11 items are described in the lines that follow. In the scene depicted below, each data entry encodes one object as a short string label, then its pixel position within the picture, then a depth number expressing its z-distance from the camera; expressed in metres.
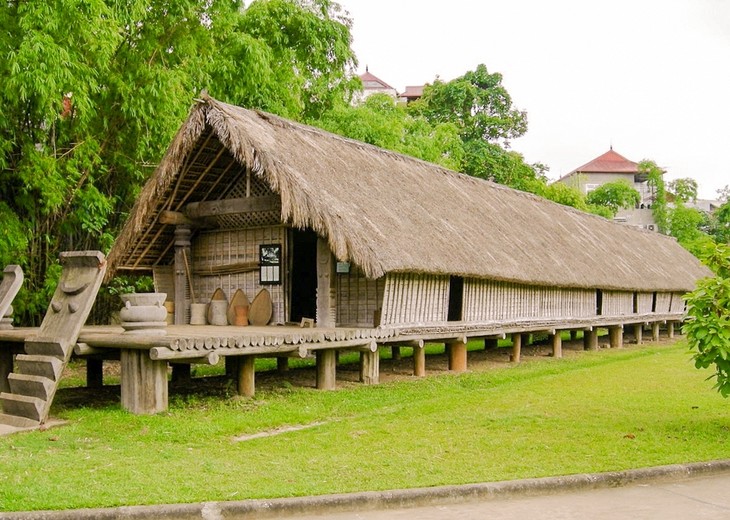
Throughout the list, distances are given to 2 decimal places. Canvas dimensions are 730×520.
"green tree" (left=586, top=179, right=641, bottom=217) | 48.59
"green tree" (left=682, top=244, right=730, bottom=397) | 7.40
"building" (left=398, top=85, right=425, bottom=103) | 67.94
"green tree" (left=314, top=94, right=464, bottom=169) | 22.28
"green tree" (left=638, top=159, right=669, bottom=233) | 49.19
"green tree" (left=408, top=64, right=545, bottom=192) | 37.47
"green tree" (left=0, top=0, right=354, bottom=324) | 11.89
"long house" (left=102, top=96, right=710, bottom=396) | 11.70
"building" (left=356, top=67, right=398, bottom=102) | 63.72
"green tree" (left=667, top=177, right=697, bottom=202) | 51.41
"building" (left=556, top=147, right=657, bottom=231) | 54.38
